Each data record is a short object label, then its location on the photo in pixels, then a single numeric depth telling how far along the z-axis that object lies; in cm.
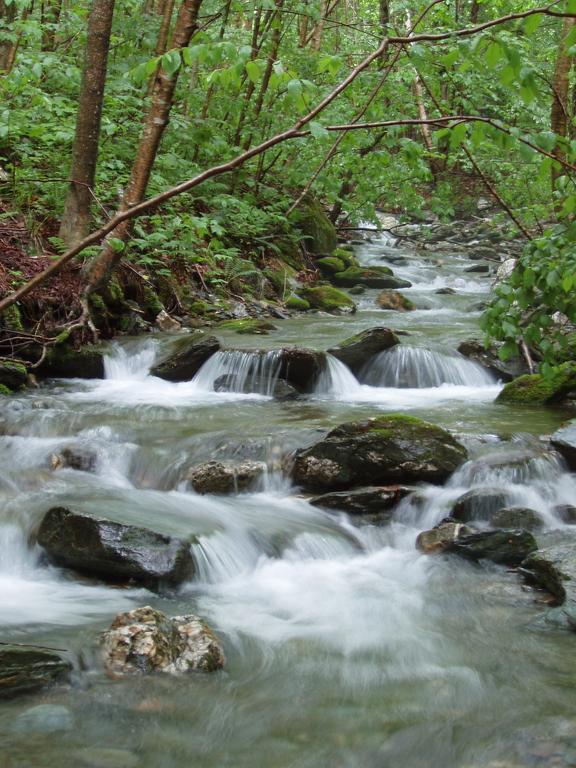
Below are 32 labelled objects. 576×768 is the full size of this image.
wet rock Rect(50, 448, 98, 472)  718
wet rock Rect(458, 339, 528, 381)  1079
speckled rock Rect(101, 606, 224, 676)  377
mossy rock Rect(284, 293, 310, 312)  1512
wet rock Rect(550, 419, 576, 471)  709
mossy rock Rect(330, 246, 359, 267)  1949
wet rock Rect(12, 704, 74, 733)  314
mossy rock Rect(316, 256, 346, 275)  1875
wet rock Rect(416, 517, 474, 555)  590
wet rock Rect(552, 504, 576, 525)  641
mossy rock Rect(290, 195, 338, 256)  1859
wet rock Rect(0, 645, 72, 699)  338
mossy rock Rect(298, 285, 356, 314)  1541
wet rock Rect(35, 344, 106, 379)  997
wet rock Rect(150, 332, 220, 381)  1044
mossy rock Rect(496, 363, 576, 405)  937
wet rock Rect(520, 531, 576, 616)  465
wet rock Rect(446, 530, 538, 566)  559
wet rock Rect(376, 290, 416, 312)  1638
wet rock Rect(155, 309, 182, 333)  1219
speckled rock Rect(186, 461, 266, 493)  689
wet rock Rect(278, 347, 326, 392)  1009
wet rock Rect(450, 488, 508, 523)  635
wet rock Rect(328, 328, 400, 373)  1076
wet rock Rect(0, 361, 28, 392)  901
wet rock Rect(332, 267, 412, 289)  1833
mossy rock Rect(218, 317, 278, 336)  1225
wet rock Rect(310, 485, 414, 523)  659
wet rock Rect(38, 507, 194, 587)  501
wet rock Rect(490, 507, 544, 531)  618
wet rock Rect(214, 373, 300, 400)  998
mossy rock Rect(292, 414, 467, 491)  688
